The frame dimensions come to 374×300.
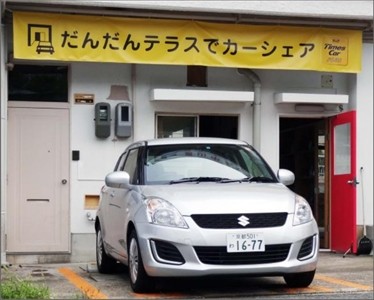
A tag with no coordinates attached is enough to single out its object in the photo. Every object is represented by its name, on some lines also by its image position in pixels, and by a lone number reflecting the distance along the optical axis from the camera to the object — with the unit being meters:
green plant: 6.27
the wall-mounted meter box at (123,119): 10.74
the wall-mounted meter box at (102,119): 10.68
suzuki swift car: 6.41
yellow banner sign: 10.12
